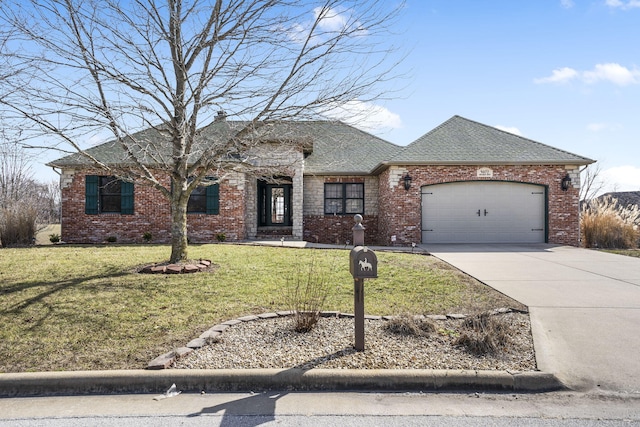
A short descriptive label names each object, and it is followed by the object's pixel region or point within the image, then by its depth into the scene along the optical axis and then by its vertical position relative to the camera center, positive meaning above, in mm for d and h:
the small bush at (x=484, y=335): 3961 -1252
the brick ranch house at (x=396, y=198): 14023 +499
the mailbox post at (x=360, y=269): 3852 -552
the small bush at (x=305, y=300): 4551 -1216
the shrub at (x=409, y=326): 4406 -1270
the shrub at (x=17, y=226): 12781 -480
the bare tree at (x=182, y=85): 6781 +2259
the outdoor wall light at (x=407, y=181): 13922 +1072
